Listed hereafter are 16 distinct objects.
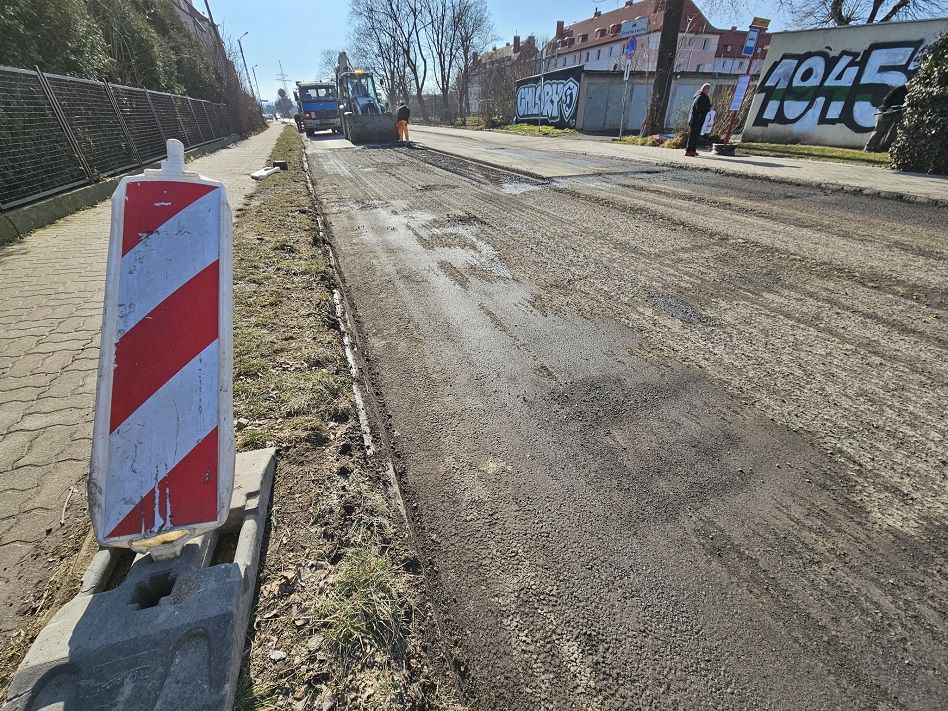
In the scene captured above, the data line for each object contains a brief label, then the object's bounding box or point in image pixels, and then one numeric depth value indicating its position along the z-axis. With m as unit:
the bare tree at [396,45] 57.34
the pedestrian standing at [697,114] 11.68
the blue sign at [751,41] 12.81
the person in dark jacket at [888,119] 10.63
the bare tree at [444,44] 56.00
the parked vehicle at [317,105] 26.41
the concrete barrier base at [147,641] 1.09
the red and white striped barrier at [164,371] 1.28
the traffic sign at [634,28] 15.77
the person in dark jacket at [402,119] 19.55
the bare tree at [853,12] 23.20
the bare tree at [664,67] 15.22
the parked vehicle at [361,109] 19.47
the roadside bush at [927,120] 8.23
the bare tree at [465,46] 54.14
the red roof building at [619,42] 53.09
